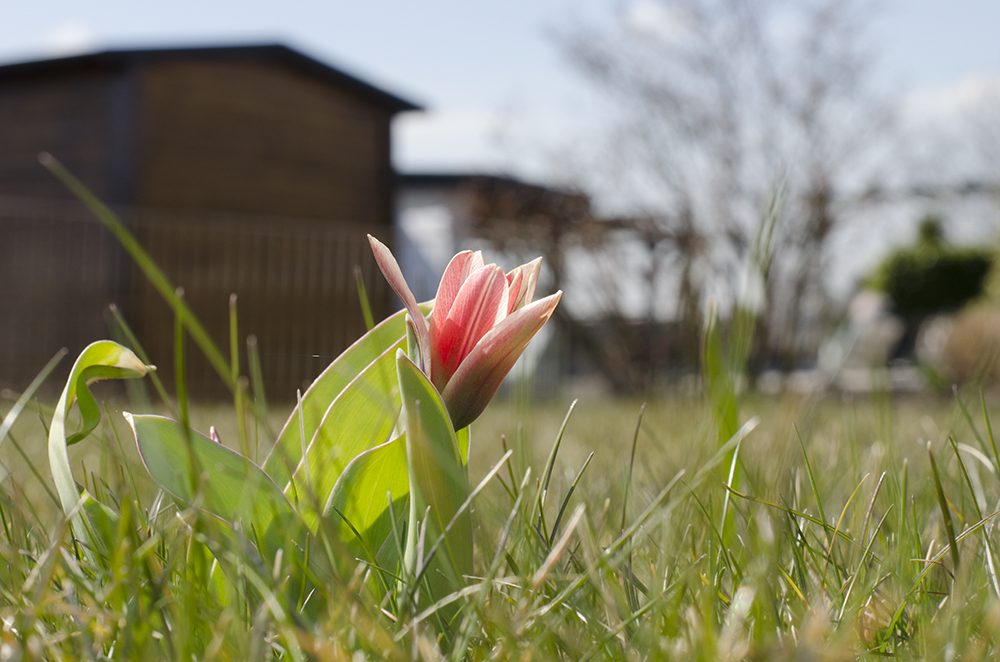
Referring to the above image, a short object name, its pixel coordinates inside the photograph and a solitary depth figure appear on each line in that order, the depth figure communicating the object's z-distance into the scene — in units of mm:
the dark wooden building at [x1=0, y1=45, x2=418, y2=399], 7176
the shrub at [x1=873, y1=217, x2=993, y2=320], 19328
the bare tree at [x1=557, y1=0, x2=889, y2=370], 8602
